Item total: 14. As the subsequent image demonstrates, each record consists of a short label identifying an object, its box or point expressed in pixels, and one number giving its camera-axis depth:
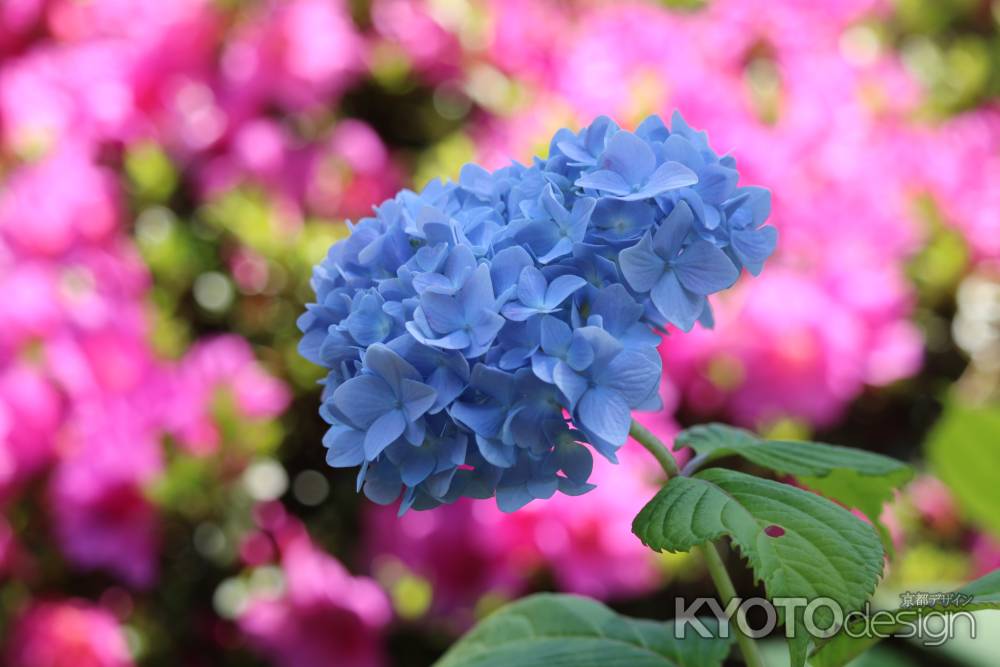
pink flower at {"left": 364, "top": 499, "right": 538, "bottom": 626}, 1.28
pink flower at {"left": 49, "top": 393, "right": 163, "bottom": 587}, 1.26
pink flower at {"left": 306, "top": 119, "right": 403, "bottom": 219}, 1.55
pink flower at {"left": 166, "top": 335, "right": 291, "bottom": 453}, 1.33
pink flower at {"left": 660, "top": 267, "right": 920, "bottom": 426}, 1.38
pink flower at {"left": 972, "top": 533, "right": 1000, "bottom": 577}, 1.38
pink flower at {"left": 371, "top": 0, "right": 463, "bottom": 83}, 1.69
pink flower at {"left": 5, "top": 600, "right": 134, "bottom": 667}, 1.30
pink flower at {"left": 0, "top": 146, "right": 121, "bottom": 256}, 1.47
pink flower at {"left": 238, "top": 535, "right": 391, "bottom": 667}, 1.33
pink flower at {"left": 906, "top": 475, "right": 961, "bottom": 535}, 1.55
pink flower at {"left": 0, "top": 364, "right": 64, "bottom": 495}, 1.28
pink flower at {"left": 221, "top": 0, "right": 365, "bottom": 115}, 1.59
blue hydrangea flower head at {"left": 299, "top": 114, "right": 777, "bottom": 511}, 0.68
